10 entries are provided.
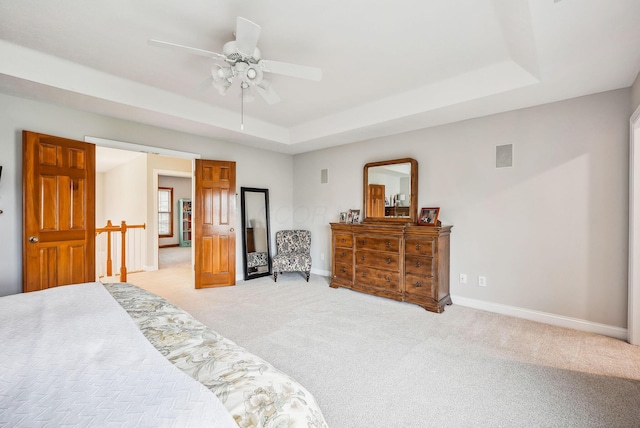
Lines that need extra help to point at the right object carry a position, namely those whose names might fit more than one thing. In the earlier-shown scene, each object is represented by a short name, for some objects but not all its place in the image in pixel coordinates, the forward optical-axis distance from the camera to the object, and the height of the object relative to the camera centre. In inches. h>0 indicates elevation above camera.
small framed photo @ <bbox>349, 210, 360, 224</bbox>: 192.5 -2.7
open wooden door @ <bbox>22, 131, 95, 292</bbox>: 118.6 +0.3
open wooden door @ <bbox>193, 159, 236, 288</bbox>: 180.1 -7.1
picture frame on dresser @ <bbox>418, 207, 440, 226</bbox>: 153.4 -2.6
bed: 31.4 -21.3
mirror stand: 207.3 -15.1
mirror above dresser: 167.0 +12.7
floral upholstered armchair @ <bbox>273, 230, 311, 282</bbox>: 201.6 -29.1
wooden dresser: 143.6 -27.0
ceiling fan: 79.4 +44.9
